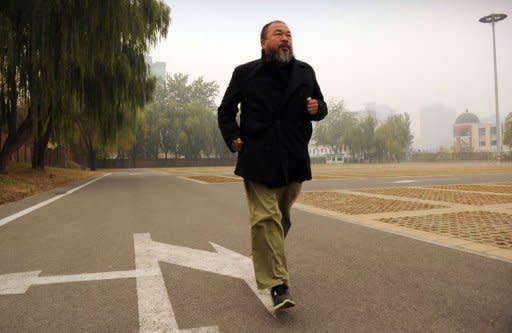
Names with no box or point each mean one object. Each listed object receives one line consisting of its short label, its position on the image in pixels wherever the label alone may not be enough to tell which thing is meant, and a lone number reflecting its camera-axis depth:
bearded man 2.66
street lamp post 50.66
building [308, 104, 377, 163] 100.24
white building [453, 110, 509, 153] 123.06
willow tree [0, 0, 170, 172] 10.80
